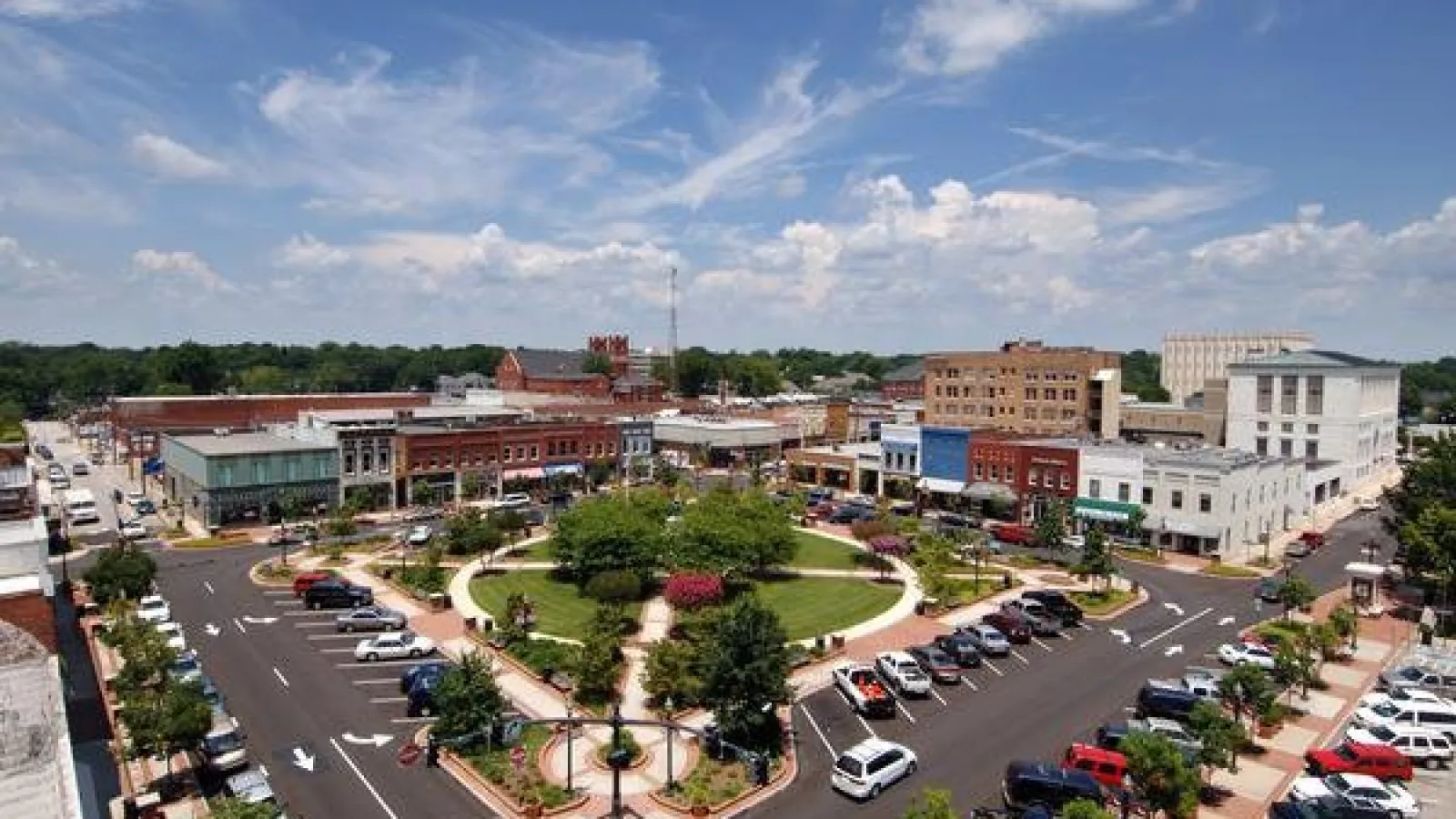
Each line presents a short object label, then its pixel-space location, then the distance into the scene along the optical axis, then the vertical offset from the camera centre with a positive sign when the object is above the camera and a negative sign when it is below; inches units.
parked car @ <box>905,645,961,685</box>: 1637.6 -549.3
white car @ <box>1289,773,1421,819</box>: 1159.6 -550.8
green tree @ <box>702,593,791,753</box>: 1280.8 -446.4
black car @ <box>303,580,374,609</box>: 2050.9 -539.0
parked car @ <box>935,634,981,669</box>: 1722.4 -544.7
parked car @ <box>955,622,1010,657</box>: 1792.6 -547.1
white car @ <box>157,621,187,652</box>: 1683.1 -532.6
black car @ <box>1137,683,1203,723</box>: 1471.5 -547.1
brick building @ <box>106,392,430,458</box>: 4271.7 -284.0
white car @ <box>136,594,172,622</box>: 1860.2 -527.3
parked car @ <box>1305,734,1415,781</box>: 1274.6 -554.3
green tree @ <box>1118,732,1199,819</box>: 1034.7 -470.0
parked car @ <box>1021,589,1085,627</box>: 2006.6 -533.1
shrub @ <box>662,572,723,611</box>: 1987.0 -503.4
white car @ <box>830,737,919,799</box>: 1194.6 -542.2
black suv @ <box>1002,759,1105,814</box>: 1160.2 -543.1
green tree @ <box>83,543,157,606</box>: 1860.2 -453.1
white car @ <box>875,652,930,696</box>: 1565.0 -542.8
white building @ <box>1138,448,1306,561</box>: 2667.3 -399.2
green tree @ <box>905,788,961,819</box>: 884.6 -435.2
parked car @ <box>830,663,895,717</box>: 1467.8 -540.5
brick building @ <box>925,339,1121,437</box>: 4116.6 -112.2
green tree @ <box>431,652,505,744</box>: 1259.8 -480.4
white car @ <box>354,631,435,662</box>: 1711.4 -546.2
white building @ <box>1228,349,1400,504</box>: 3678.6 -169.8
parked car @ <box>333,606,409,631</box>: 1888.5 -544.7
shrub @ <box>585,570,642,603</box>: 2047.2 -508.0
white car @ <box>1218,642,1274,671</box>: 1694.1 -542.9
